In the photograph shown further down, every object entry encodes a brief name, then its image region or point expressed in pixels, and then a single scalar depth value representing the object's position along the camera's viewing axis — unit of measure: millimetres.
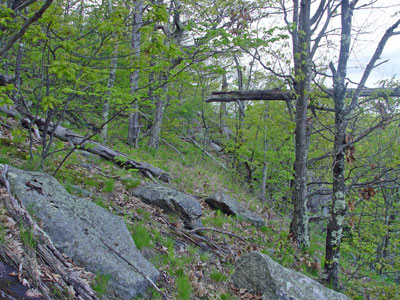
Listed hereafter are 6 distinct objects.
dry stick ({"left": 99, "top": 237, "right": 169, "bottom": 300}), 3443
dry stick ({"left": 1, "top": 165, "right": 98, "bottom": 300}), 2686
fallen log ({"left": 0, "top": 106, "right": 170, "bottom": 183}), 7271
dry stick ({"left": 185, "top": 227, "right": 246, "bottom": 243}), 6211
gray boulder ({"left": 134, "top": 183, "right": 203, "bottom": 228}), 6379
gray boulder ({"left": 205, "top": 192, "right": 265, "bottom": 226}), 8359
